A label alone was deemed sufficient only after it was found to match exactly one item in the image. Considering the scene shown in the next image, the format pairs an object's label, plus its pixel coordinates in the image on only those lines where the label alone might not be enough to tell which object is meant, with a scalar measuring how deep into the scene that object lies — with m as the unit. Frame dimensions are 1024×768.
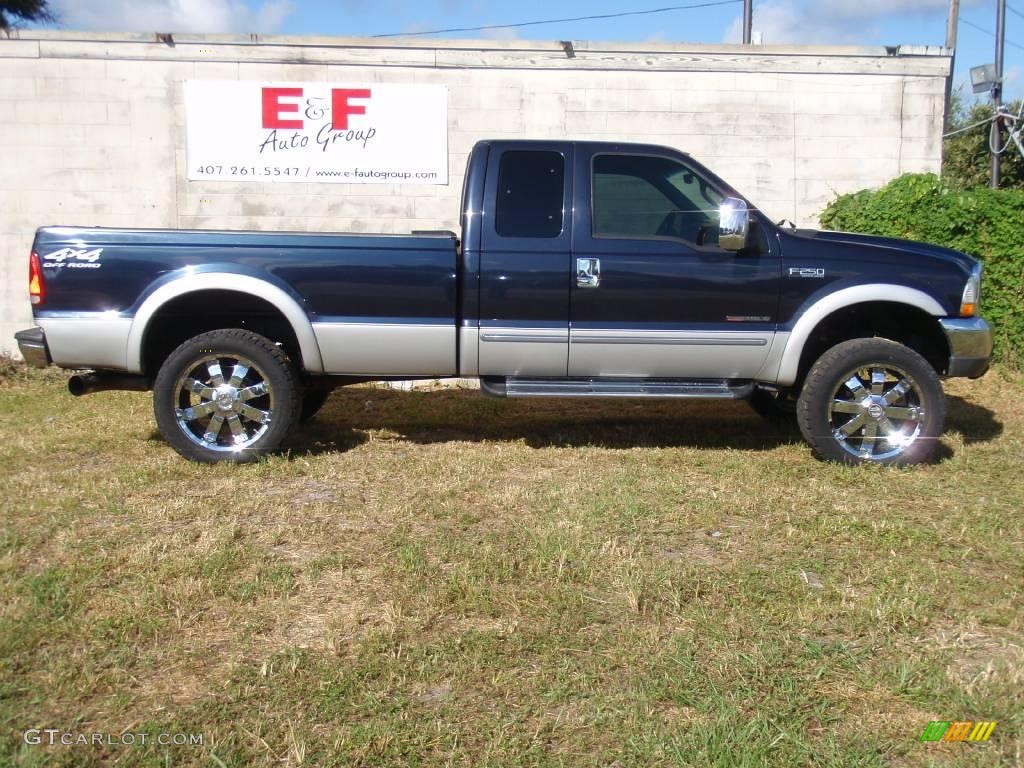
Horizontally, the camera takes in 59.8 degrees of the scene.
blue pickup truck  5.49
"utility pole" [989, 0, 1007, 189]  19.58
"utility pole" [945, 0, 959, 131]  20.06
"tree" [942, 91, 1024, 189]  27.64
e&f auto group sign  9.05
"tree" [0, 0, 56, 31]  18.81
